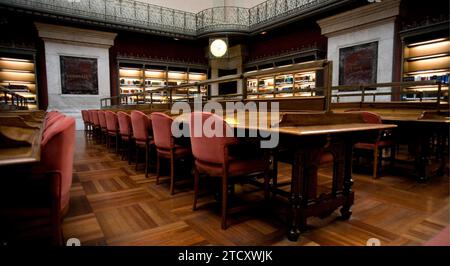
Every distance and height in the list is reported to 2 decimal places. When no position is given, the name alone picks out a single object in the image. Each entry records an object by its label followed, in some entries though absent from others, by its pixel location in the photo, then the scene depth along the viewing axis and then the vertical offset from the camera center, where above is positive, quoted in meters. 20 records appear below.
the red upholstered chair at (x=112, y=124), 4.20 -0.24
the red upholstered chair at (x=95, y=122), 5.73 -0.29
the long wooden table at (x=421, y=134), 2.87 -0.28
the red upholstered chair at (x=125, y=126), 3.54 -0.24
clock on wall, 9.38 +2.18
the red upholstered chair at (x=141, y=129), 2.99 -0.23
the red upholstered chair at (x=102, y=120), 4.90 -0.21
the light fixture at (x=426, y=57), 5.75 +1.19
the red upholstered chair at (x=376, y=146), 2.95 -0.45
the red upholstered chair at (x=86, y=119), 7.12 -0.27
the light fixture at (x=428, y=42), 5.88 +1.54
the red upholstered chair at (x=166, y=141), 2.52 -0.31
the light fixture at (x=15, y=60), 8.20 +1.55
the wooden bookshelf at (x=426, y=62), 5.84 +1.11
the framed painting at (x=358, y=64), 7.15 +1.27
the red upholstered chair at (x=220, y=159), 1.78 -0.35
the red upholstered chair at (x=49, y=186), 1.07 -0.34
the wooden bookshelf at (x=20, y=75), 8.20 +1.07
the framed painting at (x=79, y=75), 9.19 +1.18
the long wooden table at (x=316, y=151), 1.61 -0.28
